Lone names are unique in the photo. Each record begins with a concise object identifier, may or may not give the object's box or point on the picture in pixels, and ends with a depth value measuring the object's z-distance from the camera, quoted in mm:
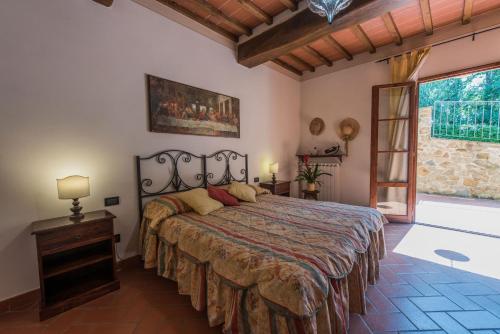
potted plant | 3740
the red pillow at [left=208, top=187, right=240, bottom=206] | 2467
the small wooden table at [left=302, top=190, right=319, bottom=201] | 3755
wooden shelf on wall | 4055
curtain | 3283
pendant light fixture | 1411
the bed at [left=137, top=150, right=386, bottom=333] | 1051
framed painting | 2365
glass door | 3357
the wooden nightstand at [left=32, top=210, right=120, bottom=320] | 1528
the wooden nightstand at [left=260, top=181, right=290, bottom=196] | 3549
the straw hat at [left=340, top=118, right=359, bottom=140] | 3943
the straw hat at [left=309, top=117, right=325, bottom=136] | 4363
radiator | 4125
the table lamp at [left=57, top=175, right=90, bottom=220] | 1654
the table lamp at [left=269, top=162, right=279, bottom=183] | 3670
